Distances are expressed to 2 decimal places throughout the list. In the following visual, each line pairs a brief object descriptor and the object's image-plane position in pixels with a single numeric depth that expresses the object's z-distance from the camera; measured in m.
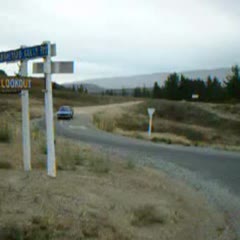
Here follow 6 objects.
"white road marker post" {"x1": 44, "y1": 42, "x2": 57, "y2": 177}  7.71
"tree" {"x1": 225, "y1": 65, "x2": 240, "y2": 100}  87.55
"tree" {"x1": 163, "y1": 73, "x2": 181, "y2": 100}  97.11
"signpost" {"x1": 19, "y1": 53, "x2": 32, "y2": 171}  8.14
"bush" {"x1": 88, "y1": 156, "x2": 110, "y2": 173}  9.78
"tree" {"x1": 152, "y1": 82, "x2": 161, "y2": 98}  103.87
